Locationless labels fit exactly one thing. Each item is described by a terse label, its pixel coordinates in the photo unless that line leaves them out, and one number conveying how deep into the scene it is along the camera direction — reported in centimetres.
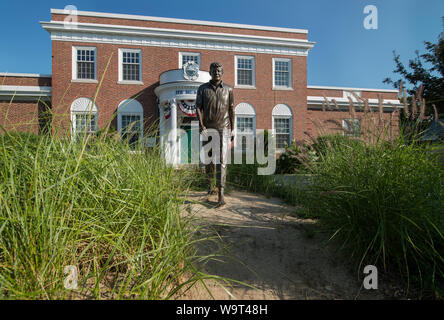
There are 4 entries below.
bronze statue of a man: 420
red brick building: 1434
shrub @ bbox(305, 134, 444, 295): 191
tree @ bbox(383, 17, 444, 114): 1542
